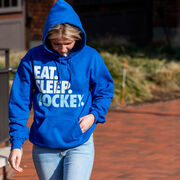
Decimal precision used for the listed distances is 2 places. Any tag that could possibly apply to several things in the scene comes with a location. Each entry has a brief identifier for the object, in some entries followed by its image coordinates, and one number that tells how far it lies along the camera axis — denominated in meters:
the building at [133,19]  40.28
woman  5.44
